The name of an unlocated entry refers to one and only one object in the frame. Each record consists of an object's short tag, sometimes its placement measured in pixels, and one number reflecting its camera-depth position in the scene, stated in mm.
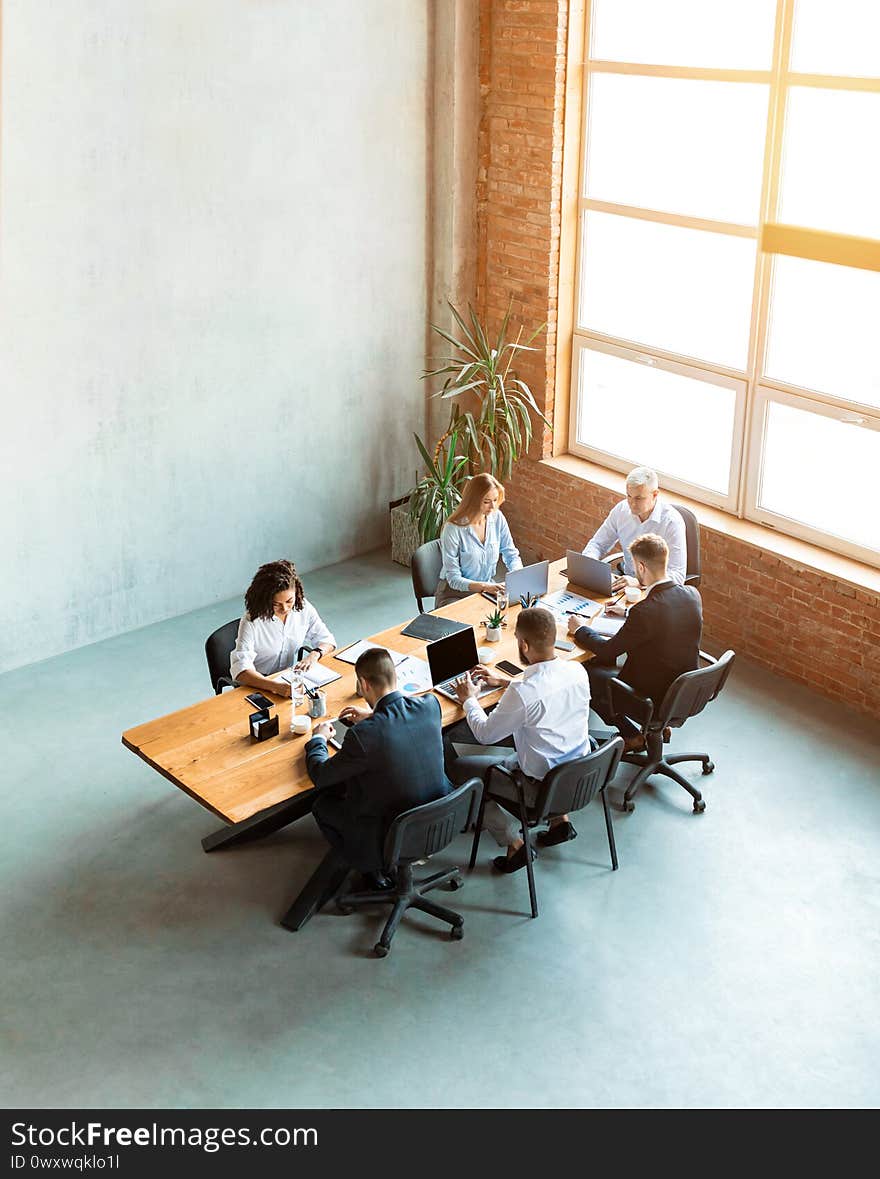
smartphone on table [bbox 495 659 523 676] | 6266
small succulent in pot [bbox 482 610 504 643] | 6520
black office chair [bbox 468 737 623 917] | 5504
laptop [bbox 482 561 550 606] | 6793
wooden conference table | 5285
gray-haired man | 7273
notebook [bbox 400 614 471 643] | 6578
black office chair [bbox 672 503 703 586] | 7547
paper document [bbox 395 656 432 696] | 6074
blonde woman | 7195
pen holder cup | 5797
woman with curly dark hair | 6117
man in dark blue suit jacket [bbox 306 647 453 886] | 5141
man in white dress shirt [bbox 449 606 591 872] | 5586
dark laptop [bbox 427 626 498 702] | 6023
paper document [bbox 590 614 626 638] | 6613
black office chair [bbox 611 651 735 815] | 6188
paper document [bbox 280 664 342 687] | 6066
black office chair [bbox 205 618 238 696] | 6375
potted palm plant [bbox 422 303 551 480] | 8797
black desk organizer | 5617
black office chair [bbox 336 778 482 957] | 5172
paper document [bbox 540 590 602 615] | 6863
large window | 7156
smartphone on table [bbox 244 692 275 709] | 5895
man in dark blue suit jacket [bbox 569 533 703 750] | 6293
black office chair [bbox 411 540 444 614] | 7285
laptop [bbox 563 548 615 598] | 7004
